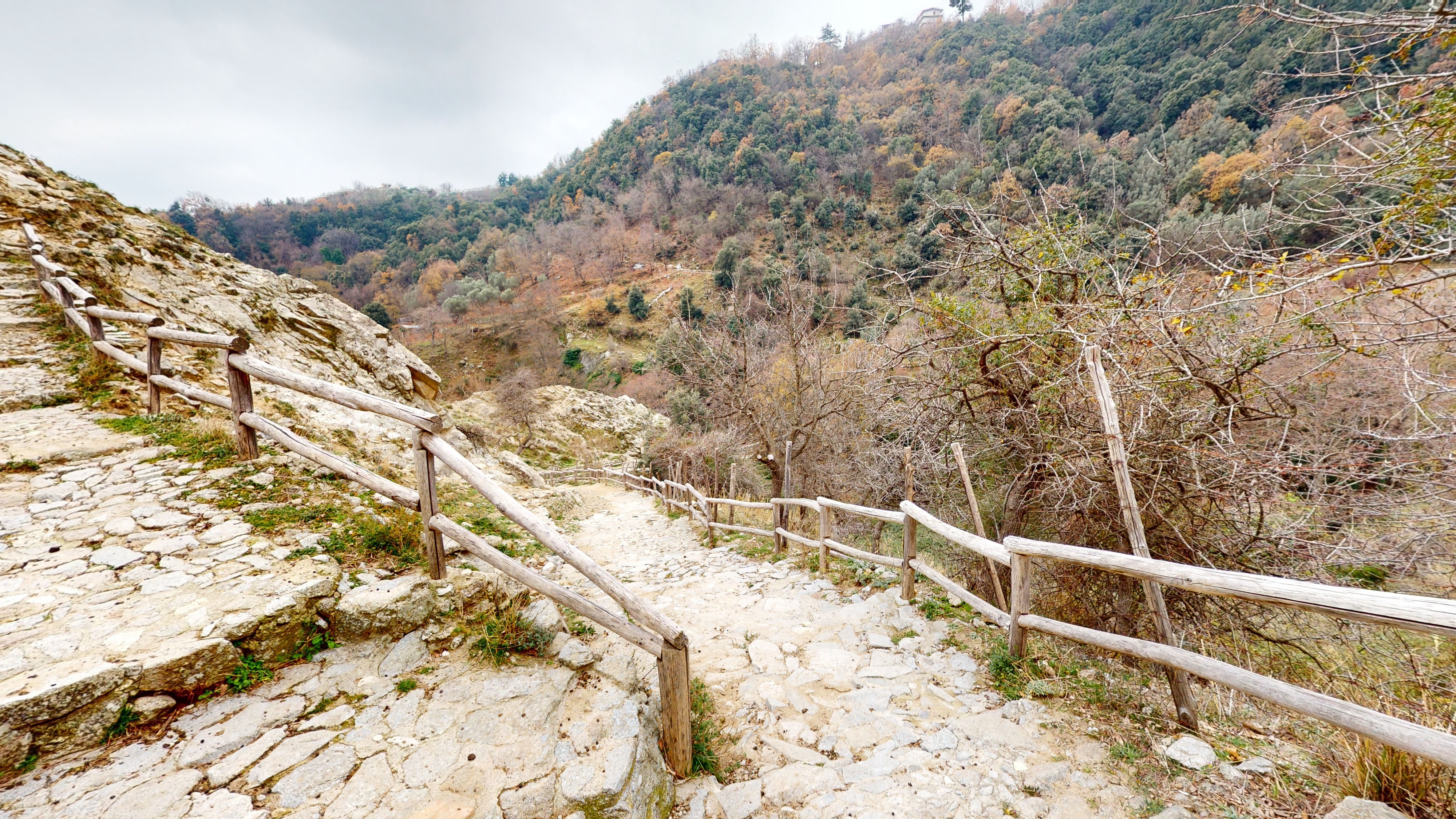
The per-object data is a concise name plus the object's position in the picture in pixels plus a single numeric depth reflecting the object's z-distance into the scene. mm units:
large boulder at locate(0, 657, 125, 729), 1841
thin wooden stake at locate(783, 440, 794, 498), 8086
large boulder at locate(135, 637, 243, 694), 2129
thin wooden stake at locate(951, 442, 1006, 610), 4449
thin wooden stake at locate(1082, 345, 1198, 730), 2887
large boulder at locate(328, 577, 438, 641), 2705
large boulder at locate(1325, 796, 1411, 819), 1660
